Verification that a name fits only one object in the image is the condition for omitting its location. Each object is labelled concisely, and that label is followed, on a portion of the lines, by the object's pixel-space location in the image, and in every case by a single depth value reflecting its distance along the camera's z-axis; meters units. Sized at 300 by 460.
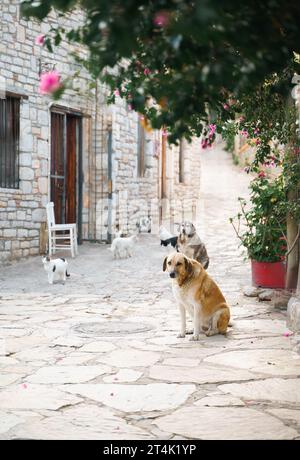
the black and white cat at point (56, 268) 8.55
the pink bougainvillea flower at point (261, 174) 7.29
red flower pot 7.00
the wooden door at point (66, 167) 11.38
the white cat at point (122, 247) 10.48
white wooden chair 10.51
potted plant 6.91
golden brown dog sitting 4.97
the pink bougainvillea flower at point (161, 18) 1.90
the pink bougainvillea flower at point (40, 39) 3.04
